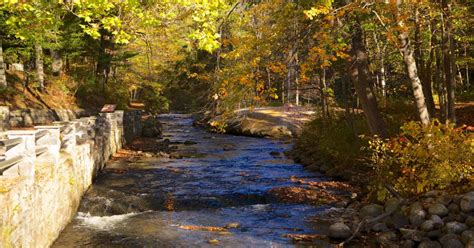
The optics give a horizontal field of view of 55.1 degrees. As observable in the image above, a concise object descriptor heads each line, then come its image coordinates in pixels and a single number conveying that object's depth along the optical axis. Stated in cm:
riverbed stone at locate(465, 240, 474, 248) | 706
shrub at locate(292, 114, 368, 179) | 1513
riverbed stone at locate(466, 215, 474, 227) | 784
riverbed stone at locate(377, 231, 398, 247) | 838
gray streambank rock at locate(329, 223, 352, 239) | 888
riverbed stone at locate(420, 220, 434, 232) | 823
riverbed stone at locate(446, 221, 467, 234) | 784
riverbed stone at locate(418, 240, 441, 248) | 771
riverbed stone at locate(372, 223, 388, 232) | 910
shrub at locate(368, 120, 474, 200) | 906
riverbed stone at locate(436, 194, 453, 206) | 871
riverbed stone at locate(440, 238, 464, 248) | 746
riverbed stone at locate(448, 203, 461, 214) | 840
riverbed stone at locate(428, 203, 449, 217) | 847
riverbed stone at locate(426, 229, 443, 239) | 805
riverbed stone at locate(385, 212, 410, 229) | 898
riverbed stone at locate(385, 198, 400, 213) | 938
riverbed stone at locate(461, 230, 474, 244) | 741
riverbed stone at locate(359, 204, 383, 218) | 975
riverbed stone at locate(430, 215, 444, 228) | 820
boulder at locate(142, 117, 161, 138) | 2947
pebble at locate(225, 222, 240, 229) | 995
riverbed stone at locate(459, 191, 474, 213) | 811
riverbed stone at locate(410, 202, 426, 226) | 863
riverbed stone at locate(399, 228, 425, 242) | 813
